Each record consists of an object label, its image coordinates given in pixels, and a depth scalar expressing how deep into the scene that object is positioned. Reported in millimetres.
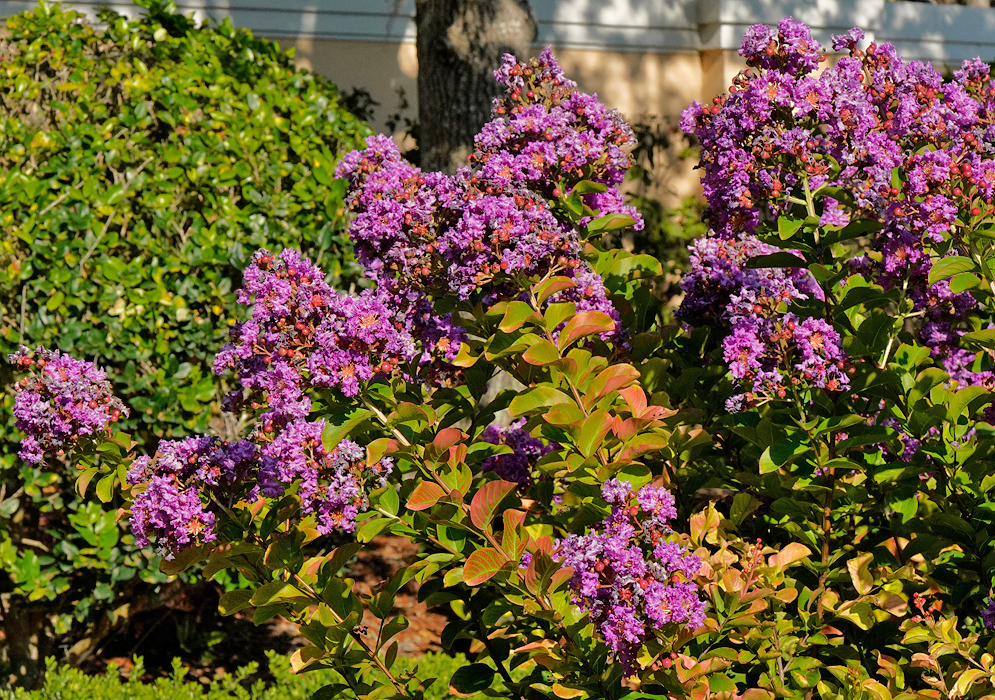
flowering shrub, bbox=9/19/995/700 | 2189
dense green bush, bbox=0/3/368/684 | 4434
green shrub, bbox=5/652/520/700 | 4137
